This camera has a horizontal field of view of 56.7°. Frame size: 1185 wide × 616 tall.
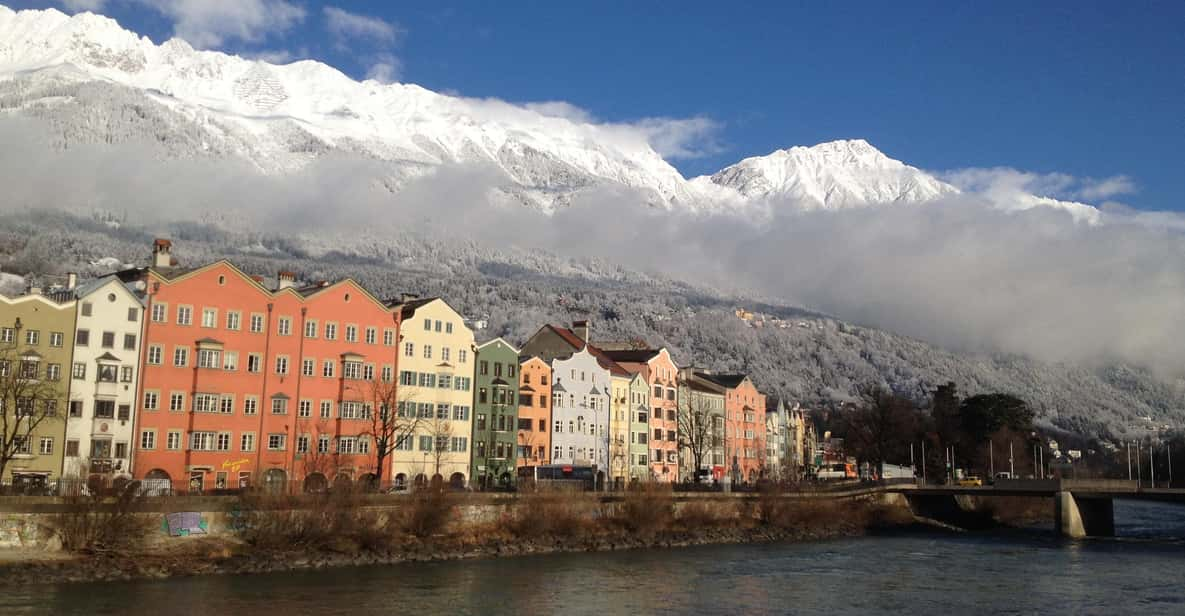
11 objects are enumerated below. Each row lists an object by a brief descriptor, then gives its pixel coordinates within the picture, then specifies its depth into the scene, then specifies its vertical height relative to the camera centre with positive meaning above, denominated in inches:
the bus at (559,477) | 3339.1 -44.1
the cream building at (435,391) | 3654.0 +244.8
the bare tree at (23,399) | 2655.0 +139.9
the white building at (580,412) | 4325.8 +212.7
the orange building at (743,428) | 5551.2 +206.8
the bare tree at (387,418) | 3403.1 +139.0
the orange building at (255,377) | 3061.0 +246.4
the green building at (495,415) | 3917.3 +175.1
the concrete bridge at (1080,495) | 4335.6 -88.2
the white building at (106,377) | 2896.2 +207.9
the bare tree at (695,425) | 4918.8 +189.2
